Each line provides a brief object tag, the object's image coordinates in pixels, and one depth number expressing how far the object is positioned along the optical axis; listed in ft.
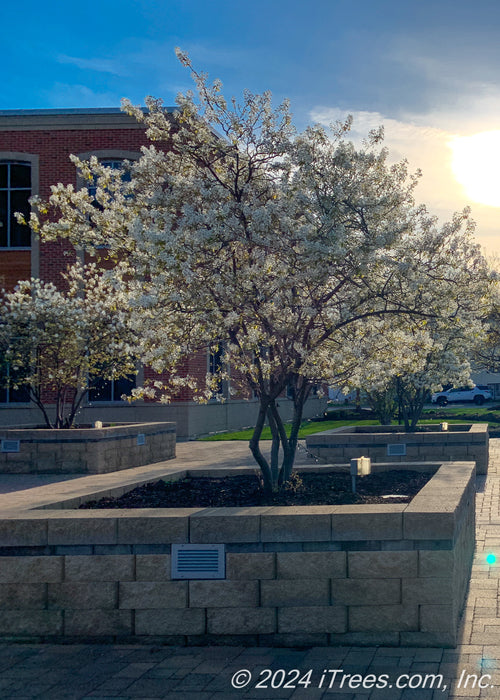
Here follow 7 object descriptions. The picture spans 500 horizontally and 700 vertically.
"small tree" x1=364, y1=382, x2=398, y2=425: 71.70
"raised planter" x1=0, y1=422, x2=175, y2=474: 49.57
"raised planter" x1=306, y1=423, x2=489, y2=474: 50.16
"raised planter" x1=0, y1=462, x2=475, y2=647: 18.26
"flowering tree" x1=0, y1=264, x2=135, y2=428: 53.47
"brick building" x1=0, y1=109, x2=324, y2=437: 81.15
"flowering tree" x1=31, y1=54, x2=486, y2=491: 23.86
